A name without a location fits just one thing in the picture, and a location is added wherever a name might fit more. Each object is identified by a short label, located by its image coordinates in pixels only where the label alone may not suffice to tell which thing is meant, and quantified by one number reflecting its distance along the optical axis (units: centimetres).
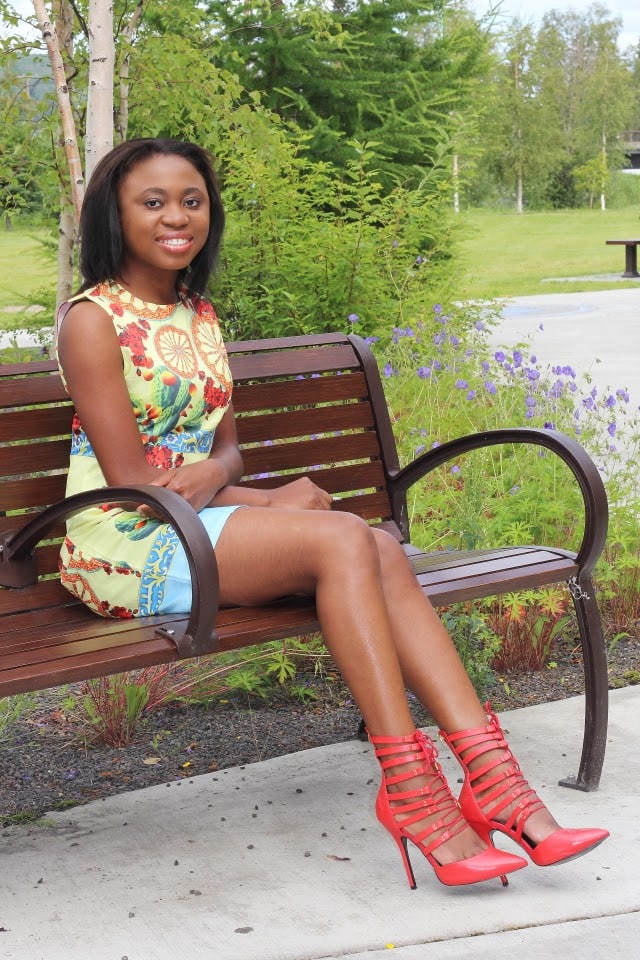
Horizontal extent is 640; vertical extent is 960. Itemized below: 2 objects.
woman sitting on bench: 246
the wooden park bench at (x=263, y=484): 246
